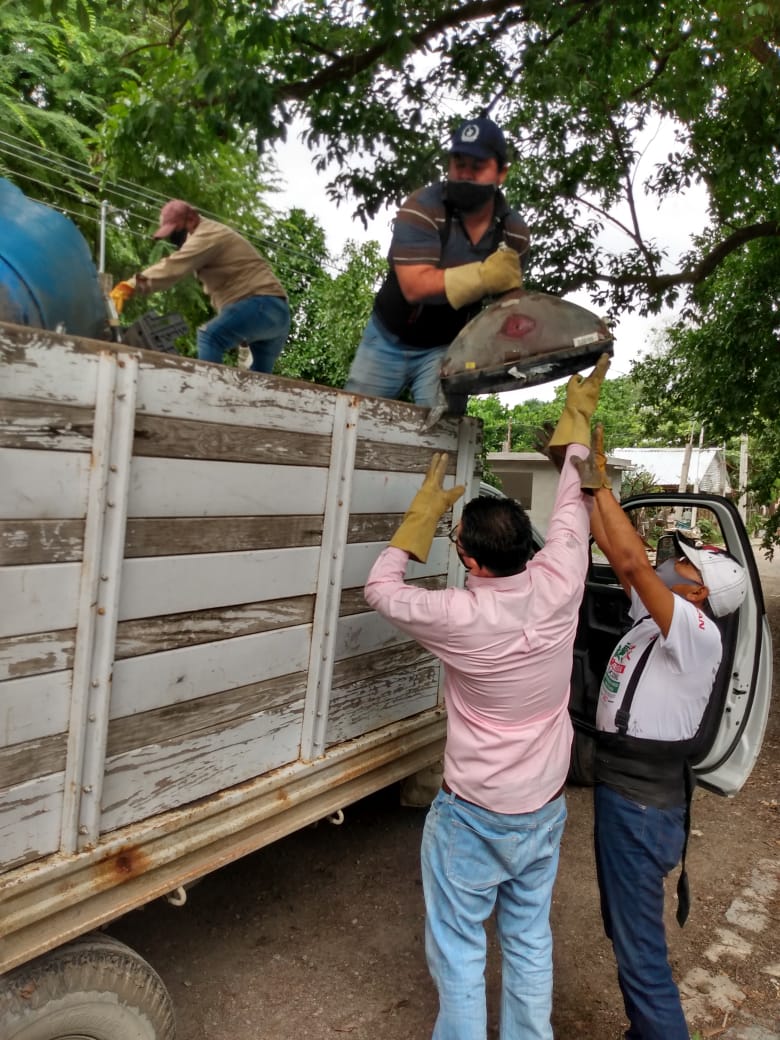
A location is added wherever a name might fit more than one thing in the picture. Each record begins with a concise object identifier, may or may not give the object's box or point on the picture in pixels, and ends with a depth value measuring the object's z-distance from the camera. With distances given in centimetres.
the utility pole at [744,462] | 2209
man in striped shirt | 258
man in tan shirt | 332
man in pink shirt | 194
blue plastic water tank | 194
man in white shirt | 212
